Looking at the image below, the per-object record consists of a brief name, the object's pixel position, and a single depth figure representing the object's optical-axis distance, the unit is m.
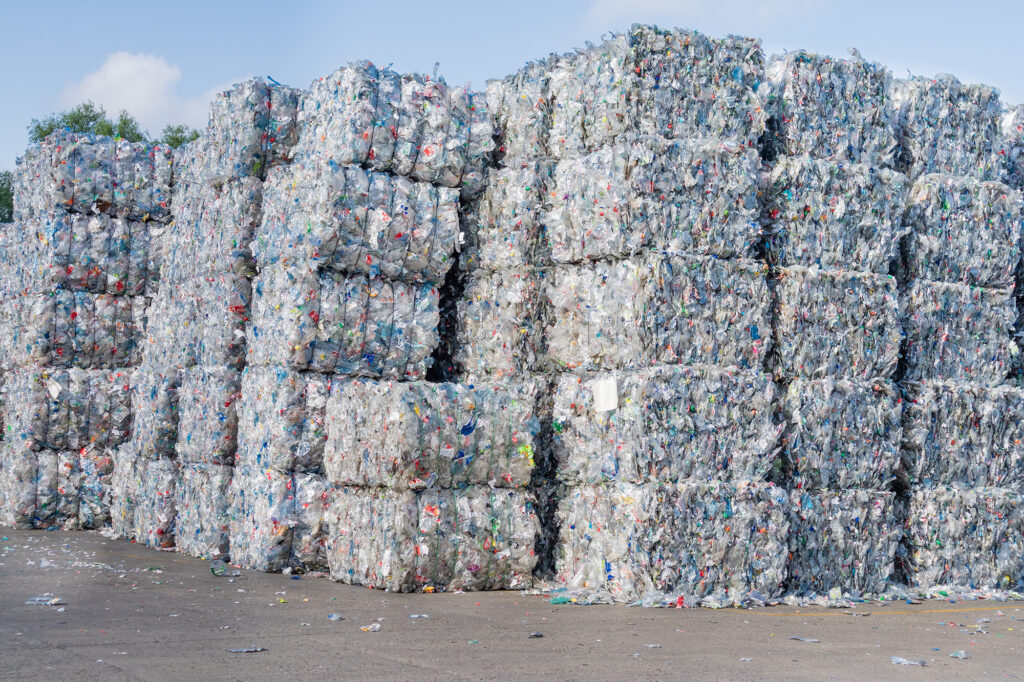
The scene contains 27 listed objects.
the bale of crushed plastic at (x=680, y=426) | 7.76
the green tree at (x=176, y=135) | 37.44
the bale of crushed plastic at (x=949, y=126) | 9.43
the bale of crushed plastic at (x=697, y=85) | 8.17
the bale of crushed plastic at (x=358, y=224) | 8.53
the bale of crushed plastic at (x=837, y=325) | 8.35
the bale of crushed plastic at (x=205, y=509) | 9.59
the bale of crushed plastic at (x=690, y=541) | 7.66
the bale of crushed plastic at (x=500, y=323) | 8.83
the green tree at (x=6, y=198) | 33.50
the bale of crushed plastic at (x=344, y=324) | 8.59
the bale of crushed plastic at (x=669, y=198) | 7.93
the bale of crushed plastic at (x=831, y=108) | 8.76
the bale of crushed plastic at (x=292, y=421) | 8.62
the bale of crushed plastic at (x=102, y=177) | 12.41
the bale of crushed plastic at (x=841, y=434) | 8.33
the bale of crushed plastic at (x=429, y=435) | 8.02
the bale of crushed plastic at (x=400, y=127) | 8.73
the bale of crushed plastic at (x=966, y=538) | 8.87
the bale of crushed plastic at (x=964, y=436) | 8.86
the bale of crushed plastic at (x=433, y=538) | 8.02
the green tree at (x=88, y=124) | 38.25
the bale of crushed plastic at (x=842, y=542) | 8.31
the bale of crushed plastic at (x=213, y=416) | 9.66
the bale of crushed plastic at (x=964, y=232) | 9.15
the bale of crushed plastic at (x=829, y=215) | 8.47
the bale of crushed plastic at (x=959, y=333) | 9.03
